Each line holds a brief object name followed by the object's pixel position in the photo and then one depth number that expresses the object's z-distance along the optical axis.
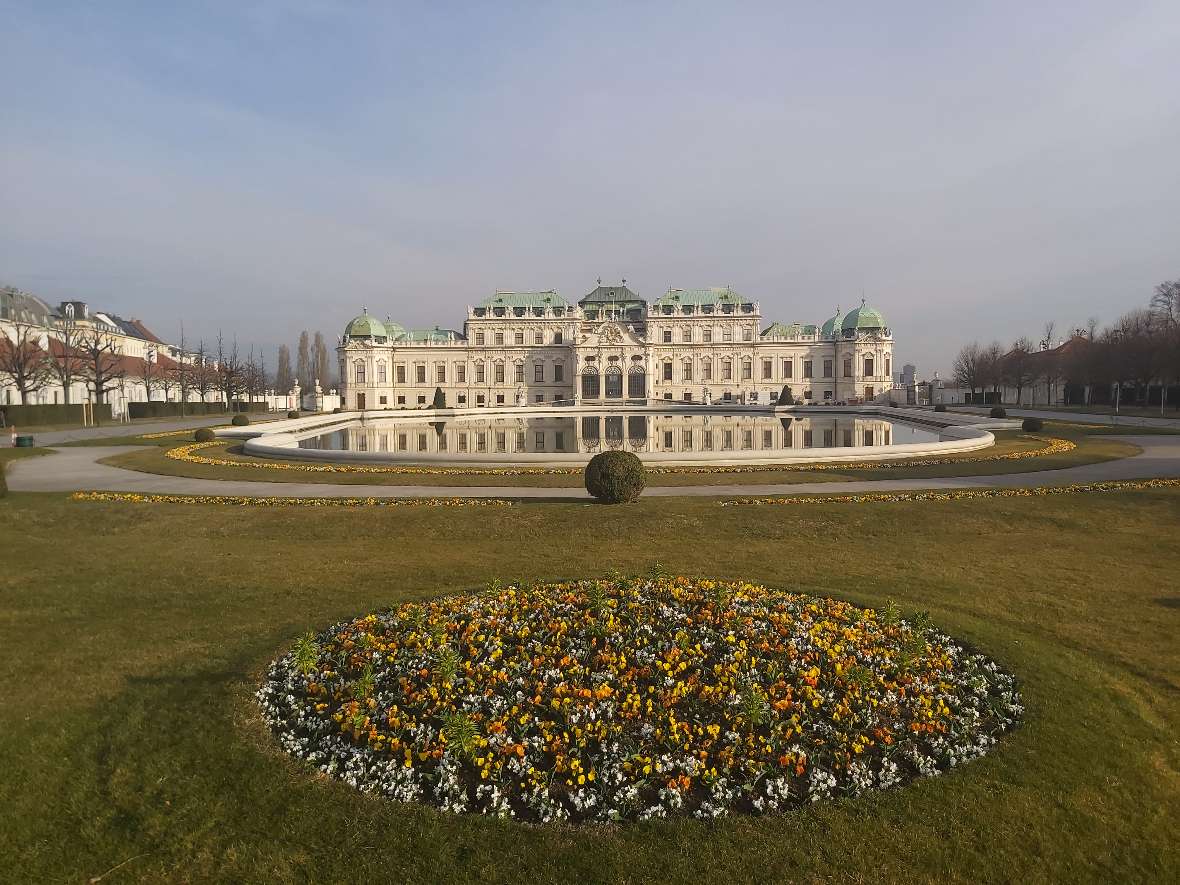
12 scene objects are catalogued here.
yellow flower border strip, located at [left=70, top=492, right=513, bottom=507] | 17.78
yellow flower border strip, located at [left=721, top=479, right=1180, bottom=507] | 17.38
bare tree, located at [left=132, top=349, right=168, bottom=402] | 78.74
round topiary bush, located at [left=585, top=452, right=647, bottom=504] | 16.92
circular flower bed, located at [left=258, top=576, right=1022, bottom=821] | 5.43
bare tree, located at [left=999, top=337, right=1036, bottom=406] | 83.97
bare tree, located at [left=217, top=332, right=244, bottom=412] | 76.18
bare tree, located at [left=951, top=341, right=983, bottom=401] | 92.38
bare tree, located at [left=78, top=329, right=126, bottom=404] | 59.81
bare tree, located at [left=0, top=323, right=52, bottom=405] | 55.00
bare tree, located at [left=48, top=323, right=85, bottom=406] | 56.29
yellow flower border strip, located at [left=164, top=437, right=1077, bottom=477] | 24.09
